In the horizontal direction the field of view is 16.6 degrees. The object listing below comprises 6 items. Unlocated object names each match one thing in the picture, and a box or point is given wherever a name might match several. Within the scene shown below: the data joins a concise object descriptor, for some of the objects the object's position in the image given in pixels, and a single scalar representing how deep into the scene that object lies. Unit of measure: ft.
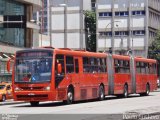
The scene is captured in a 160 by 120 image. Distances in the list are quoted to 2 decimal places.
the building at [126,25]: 330.34
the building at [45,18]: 374.84
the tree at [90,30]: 378.98
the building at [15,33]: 211.00
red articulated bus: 95.41
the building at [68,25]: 356.18
